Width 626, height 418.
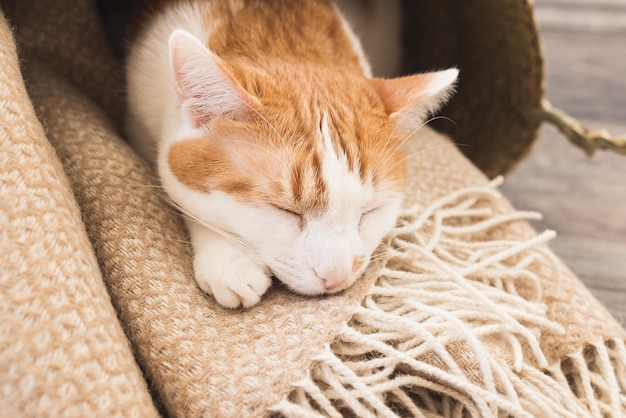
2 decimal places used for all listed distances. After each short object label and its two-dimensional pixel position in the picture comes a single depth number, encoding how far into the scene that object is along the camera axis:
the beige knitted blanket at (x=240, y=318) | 0.40
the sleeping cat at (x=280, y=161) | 0.43
